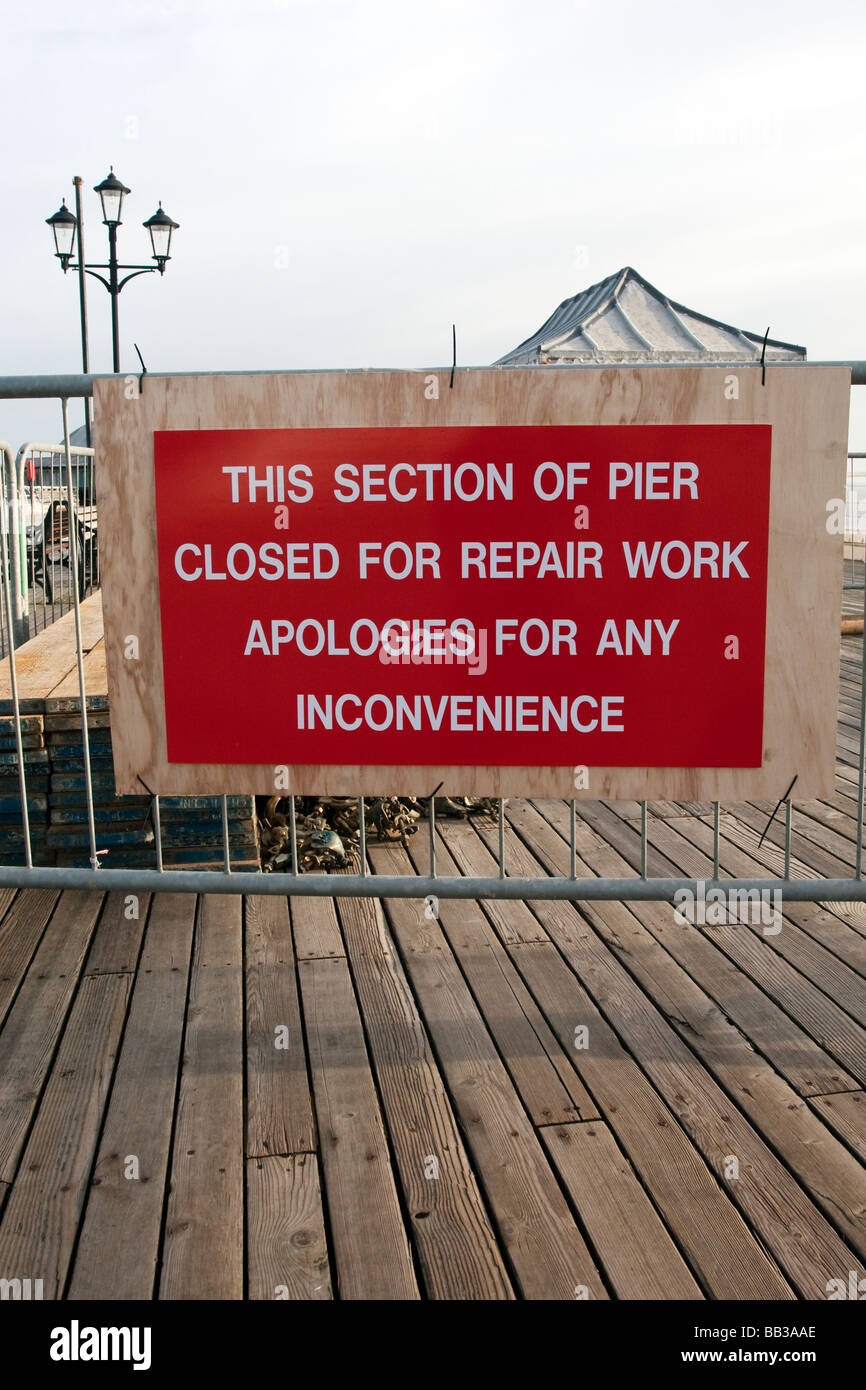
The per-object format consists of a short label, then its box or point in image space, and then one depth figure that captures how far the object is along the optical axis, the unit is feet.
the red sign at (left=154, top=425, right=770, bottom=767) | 10.90
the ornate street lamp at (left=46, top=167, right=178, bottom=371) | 51.31
